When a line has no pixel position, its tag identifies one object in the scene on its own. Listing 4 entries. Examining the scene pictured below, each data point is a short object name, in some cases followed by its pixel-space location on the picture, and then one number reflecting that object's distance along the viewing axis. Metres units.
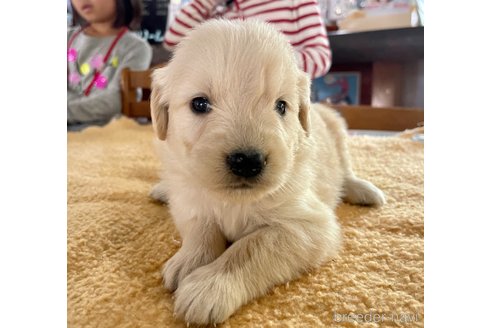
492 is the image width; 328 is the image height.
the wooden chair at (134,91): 0.39
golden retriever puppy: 0.19
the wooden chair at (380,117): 0.32
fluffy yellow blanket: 0.18
